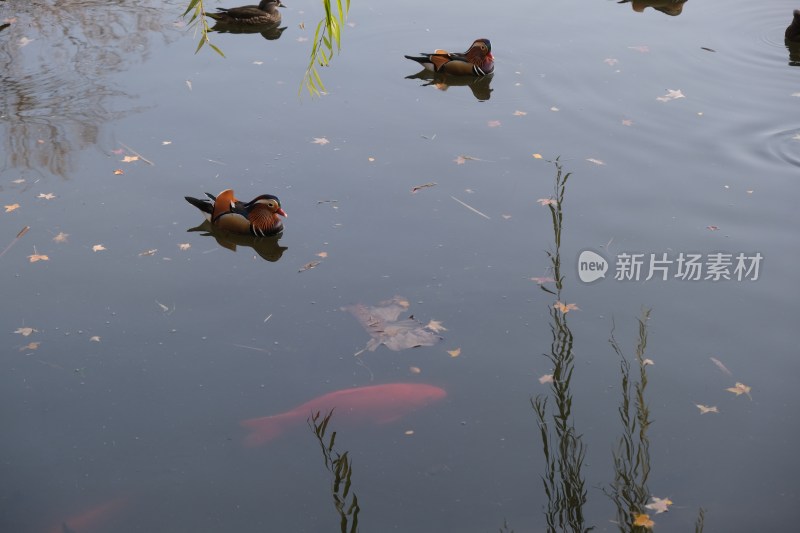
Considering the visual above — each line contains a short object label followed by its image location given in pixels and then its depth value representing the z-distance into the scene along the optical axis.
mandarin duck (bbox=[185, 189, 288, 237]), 6.88
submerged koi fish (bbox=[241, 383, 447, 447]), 5.19
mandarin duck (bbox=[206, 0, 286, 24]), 11.07
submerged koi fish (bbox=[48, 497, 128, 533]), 4.58
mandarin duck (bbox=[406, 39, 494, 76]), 9.52
